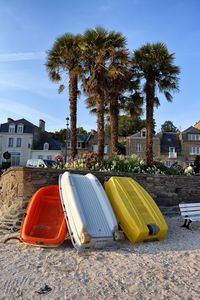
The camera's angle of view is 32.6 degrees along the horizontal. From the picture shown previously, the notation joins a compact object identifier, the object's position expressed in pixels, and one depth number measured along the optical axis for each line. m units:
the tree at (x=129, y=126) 61.06
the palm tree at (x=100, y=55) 13.94
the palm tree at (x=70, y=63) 14.38
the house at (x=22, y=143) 48.44
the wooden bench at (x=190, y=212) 8.69
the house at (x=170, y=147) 50.09
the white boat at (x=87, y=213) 6.26
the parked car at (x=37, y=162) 22.12
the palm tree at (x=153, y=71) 14.91
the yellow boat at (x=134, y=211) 7.02
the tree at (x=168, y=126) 78.17
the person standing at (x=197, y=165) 15.10
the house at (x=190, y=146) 50.75
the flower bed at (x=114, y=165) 10.81
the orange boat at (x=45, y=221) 6.61
